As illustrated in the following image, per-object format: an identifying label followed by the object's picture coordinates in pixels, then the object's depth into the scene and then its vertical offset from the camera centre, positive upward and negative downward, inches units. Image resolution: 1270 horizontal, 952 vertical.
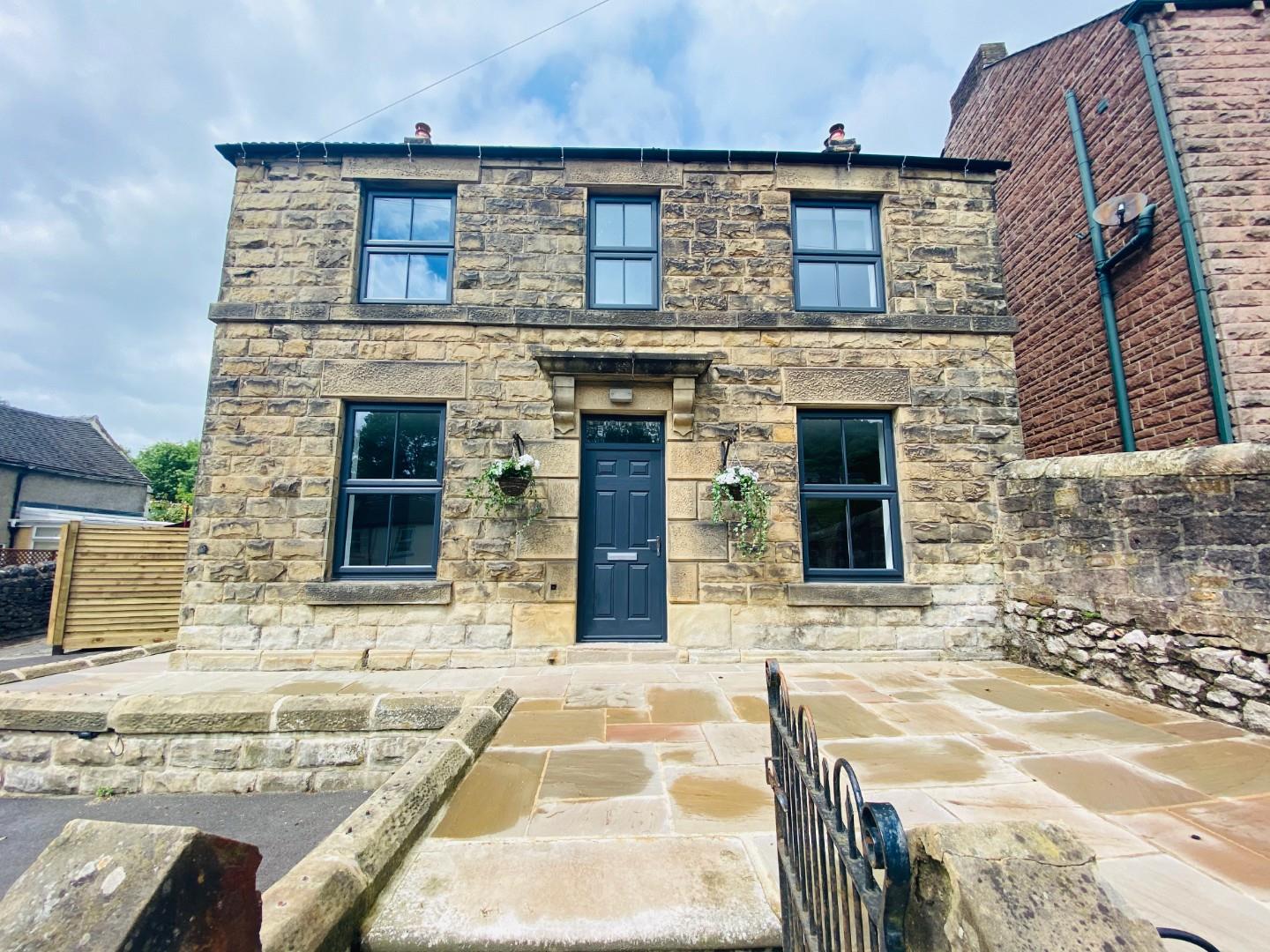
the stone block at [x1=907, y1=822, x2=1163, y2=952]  30.8 -21.7
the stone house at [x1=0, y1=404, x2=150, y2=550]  677.9 +91.6
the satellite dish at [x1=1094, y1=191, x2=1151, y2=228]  231.8 +148.8
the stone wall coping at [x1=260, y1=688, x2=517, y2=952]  56.5 -40.1
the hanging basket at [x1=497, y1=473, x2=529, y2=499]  200.8 +22.1
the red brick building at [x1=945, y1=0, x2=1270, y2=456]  207.0 +139.1
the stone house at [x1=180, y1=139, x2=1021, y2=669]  205.2 +57.3
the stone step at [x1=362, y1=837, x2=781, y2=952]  62.2 -45.2
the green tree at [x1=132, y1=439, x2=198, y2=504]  1325.0 +186.9
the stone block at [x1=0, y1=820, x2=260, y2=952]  39.5 -27.5
